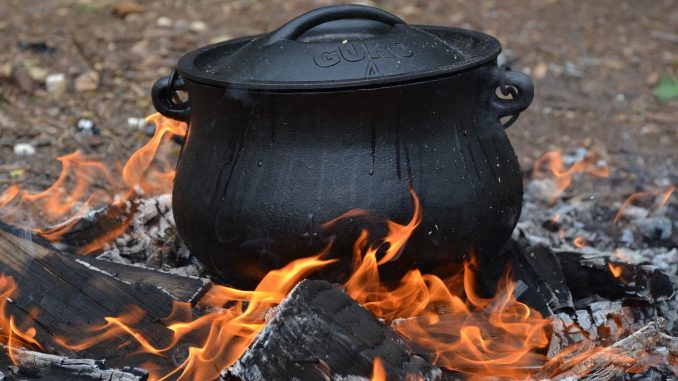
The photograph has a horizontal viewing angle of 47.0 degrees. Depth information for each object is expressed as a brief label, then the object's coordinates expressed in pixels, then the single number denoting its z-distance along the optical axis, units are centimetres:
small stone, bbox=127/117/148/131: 490
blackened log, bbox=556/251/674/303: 273
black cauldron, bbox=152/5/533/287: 222
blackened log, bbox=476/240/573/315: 262
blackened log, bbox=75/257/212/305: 244
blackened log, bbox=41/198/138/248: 308
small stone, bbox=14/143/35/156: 452
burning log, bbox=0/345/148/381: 205
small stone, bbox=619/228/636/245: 363
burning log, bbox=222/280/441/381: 193
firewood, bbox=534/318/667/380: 223
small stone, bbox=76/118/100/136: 483
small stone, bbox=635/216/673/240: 362
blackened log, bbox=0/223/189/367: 231
